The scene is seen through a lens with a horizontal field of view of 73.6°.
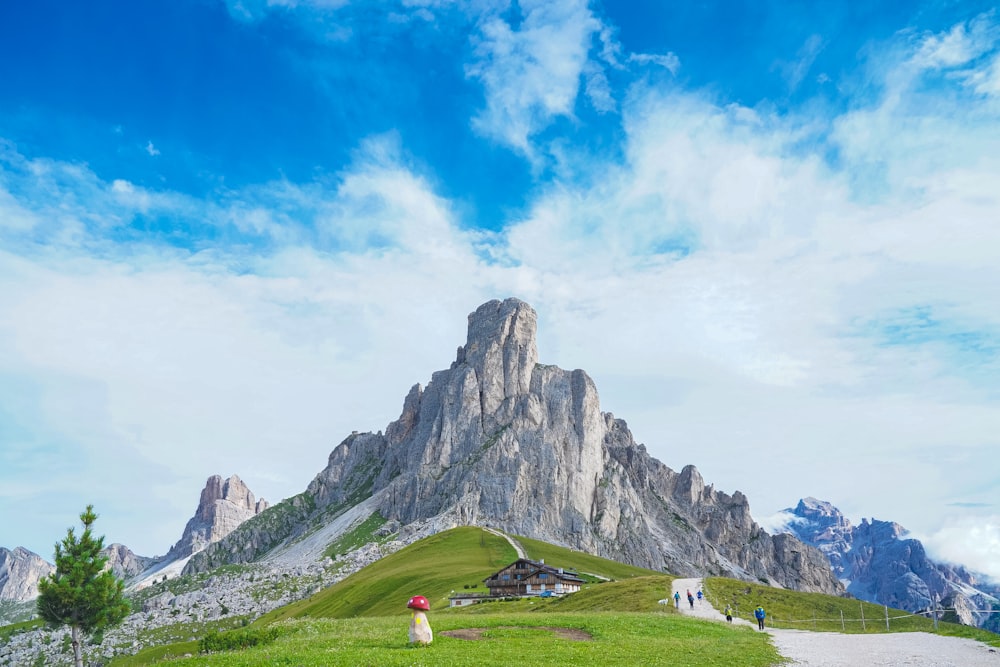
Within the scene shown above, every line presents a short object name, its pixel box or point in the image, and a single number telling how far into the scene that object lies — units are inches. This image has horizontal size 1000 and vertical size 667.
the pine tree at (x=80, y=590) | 1923.0
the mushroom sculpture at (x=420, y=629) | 1347.2
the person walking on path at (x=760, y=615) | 2135.8
